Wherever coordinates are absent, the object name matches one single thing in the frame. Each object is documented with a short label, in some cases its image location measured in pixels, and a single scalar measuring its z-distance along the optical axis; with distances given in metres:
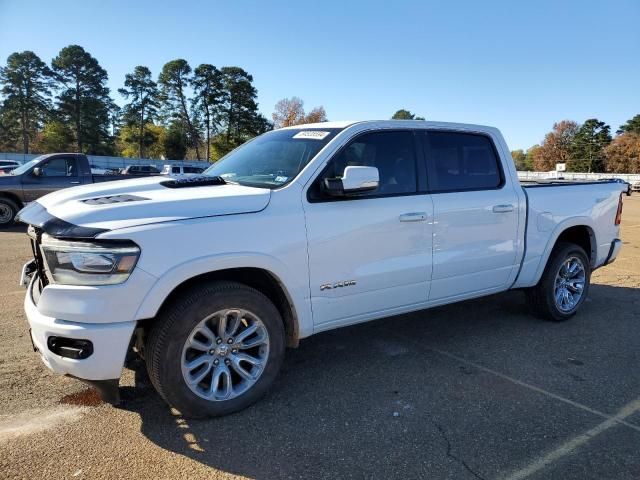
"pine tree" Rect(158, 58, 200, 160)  77.81
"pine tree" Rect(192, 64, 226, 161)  77.25
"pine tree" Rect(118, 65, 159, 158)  76.00
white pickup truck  2.74
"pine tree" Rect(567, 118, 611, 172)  98.19
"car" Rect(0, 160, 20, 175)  34.16
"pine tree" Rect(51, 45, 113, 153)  68.38
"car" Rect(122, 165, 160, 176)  31.80
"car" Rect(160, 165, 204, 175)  30.36
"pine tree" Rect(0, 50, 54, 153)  66.88
